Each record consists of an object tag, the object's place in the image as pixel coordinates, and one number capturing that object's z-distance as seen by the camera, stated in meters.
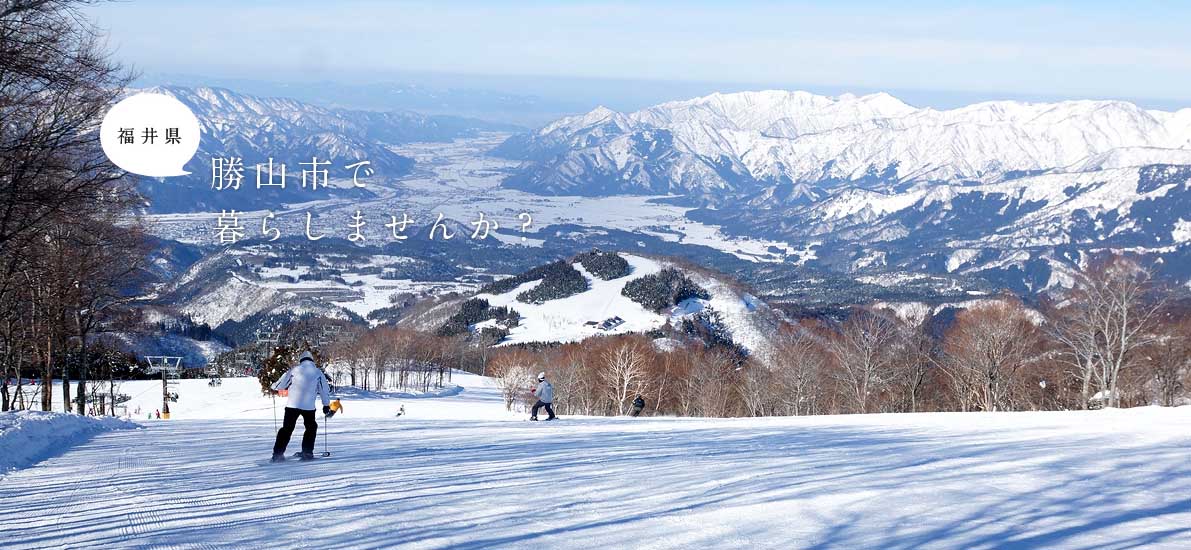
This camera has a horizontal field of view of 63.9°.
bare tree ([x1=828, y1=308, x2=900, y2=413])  56.79
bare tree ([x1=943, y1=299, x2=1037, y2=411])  53.16
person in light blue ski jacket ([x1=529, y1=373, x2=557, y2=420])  26.61
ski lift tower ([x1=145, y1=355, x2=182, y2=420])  51.66
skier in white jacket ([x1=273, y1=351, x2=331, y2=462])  14.53
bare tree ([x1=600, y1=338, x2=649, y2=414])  63.94
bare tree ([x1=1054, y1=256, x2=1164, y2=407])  42.25
